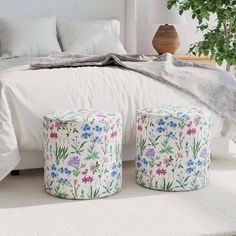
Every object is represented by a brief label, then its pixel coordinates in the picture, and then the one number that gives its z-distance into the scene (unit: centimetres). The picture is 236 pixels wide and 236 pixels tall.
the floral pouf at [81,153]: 374
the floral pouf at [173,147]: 394
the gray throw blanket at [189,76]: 456
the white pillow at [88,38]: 684
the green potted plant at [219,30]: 598
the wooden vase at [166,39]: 735
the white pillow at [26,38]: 658
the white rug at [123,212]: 327
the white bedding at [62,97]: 403
